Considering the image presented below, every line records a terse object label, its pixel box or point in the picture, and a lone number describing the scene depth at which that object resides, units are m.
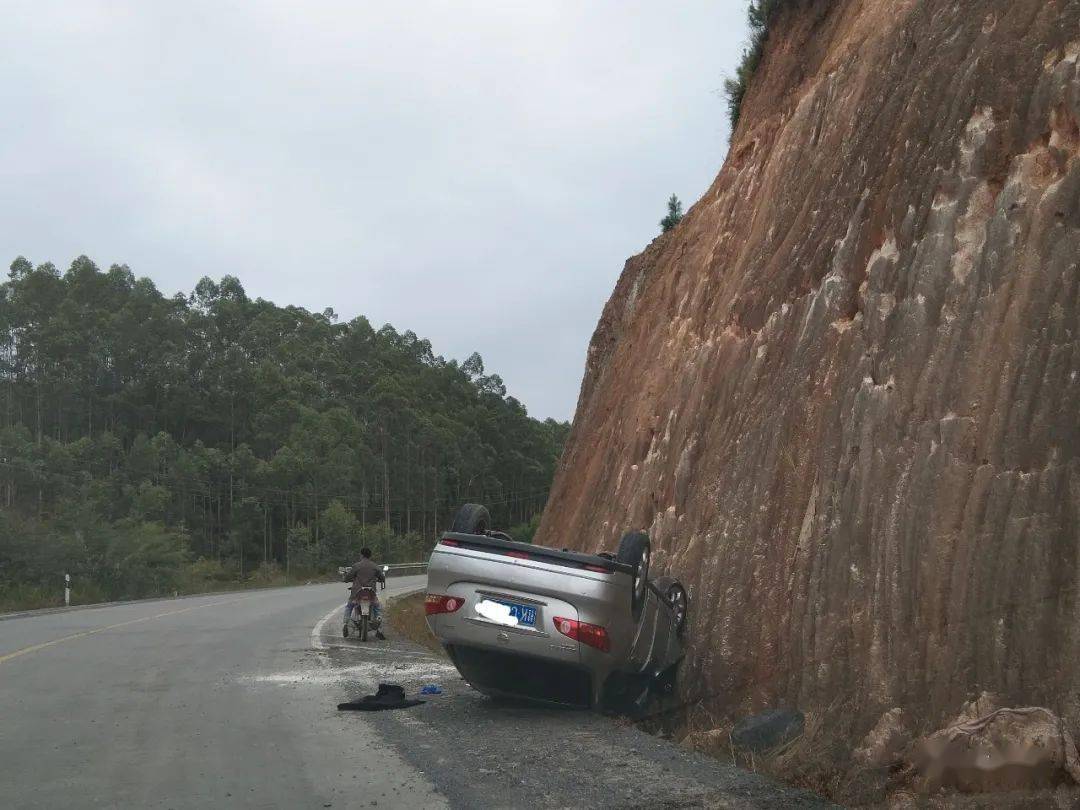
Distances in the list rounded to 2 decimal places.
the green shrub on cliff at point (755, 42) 21.38
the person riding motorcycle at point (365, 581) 19.08
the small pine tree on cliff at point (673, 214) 32.38
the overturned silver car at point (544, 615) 9.04
